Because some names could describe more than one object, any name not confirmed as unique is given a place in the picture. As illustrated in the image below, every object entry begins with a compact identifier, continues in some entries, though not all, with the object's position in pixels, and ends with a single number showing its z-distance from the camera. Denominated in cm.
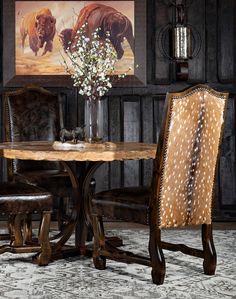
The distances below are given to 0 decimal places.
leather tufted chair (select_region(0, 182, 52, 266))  406
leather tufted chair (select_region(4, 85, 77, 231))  532
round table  394
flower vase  437
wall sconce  593
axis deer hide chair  369
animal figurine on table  436
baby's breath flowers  439
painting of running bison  610
